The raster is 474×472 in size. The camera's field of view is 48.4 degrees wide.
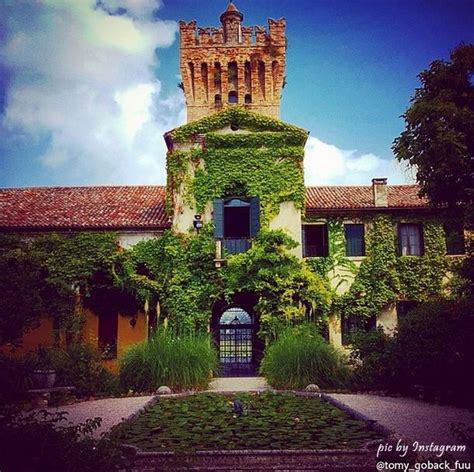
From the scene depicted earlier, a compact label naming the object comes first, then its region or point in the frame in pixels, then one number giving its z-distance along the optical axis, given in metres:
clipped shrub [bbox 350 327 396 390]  13.75
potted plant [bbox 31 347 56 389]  12.38
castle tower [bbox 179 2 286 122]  30.94
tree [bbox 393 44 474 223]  15.48
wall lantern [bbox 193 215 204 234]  20.48
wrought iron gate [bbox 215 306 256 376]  22.86
